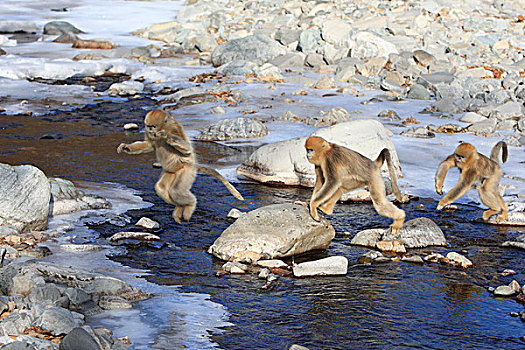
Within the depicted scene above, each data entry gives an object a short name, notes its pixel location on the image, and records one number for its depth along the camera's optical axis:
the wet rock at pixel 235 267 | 17.50
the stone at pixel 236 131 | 32.81
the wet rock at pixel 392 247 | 19.20
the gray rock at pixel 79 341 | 11.77
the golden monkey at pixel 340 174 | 16.61
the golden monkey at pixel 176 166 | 11.62
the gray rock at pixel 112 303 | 14.62
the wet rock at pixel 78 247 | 18.31
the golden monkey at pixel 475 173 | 17.89
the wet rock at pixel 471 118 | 34.90
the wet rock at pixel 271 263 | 17.87
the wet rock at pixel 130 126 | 35.12
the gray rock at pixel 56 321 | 12.72
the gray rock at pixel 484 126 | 32.94
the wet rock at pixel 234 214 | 21.86
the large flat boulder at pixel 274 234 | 18.36
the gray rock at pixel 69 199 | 21.53
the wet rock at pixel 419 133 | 32.14
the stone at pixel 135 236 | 19.50
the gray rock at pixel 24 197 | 19.08
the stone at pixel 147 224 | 20.77
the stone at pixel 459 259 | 18.17
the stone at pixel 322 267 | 17.33
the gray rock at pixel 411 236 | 19.64
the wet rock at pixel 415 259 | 18.50
